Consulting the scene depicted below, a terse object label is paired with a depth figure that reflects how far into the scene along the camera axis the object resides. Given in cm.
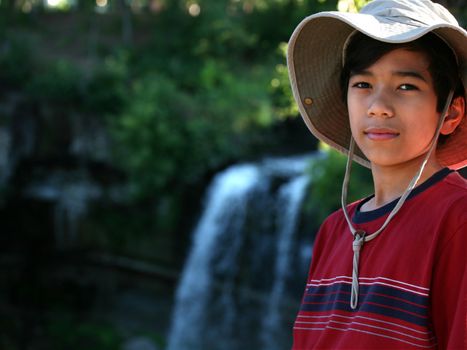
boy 159
